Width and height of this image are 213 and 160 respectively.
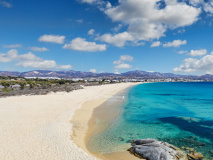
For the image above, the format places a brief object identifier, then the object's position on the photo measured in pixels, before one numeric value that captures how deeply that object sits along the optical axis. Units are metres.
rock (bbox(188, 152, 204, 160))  10.24
